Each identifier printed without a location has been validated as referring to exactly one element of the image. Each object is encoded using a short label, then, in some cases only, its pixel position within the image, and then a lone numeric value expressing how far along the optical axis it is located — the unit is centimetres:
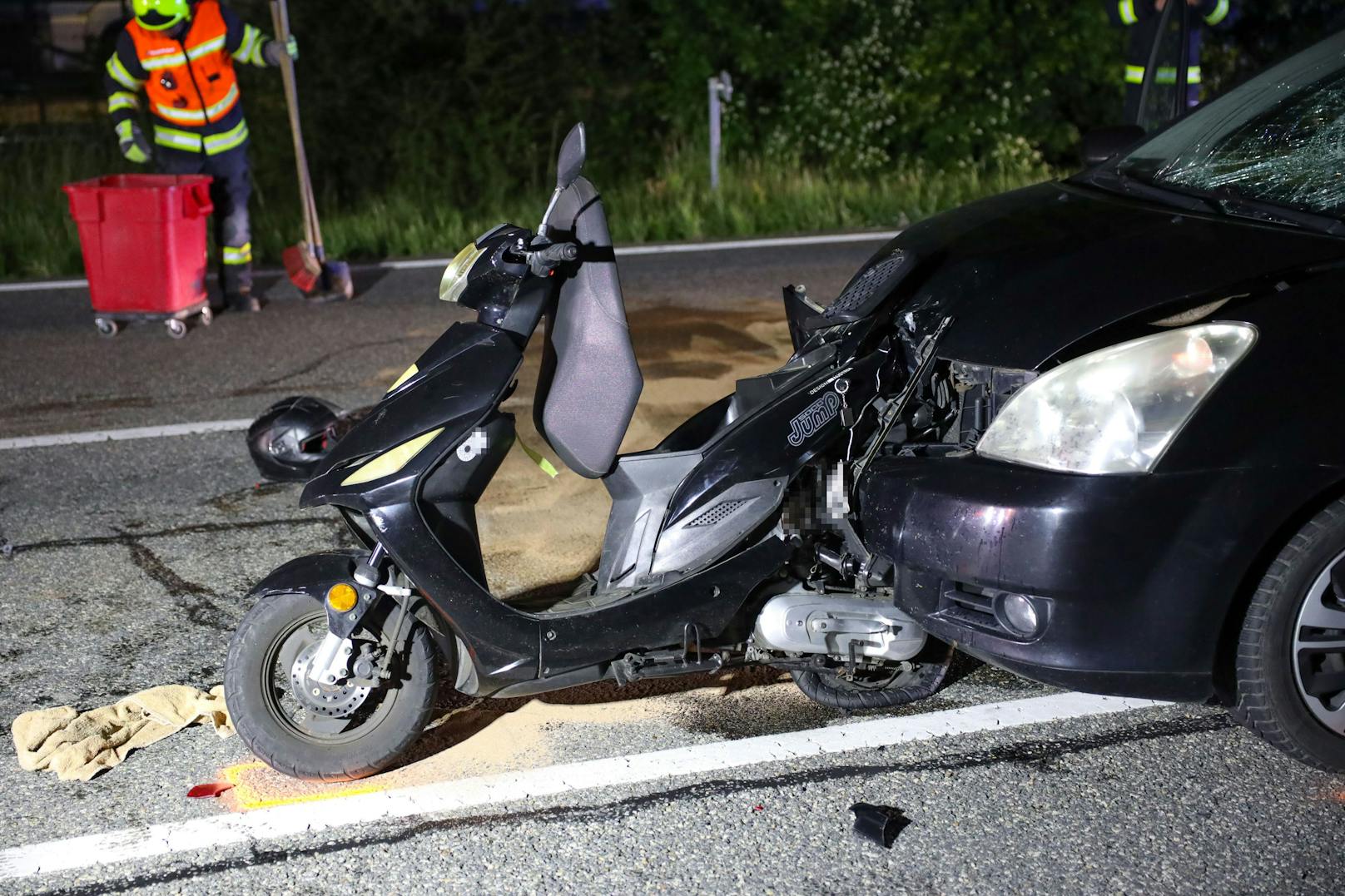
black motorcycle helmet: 572
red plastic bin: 843
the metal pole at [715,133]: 1338
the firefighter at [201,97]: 899
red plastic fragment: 351
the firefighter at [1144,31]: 574
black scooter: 343
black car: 317
